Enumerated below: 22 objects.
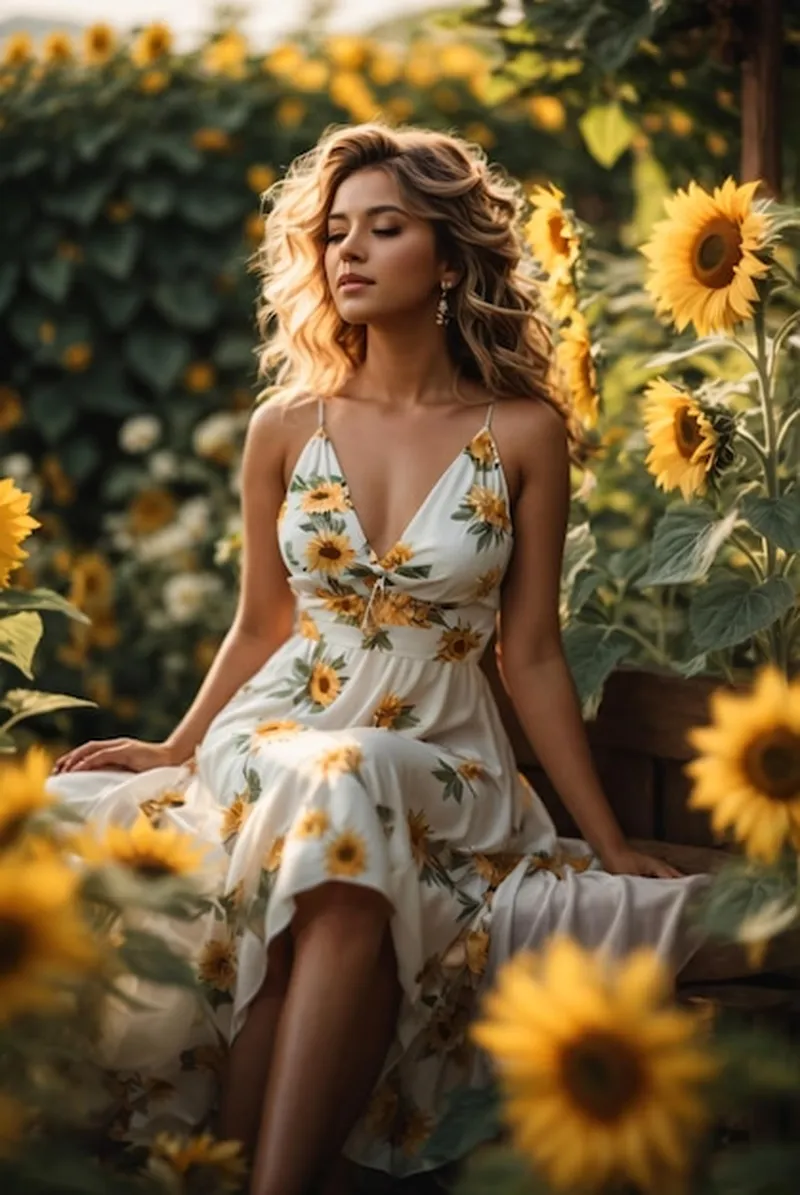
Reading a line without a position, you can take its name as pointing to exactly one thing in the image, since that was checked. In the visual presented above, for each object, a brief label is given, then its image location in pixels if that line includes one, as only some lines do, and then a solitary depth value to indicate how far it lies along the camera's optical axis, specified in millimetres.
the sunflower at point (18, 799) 1605
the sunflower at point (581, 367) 2744
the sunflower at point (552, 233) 2727
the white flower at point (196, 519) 4535
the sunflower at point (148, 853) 1772
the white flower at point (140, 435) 4707
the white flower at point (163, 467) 4672
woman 2195
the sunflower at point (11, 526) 2184
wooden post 3139
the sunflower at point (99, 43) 4934
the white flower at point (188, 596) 4383
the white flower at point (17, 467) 4465
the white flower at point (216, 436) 4570
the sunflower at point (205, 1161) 1860
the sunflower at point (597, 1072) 1386
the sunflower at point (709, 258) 2354
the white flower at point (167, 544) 4543
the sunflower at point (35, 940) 1389
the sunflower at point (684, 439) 2398
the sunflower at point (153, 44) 4902
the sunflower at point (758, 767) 1618
